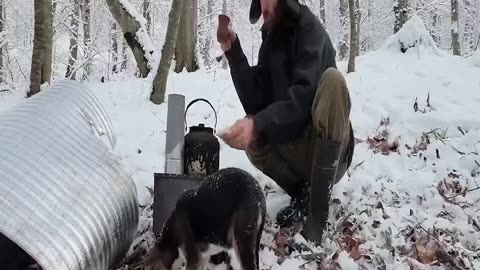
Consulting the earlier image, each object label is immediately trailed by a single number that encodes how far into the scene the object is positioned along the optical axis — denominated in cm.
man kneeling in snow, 241
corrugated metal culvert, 195
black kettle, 299
